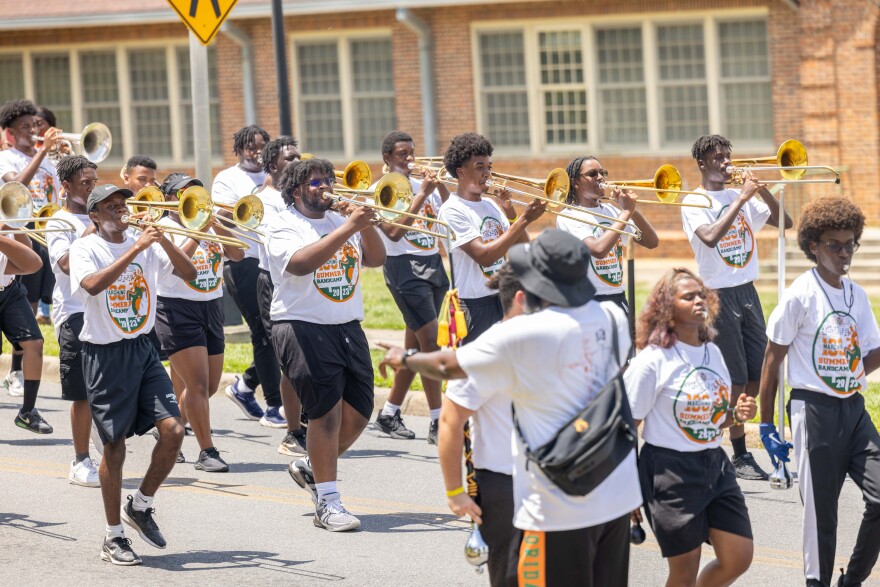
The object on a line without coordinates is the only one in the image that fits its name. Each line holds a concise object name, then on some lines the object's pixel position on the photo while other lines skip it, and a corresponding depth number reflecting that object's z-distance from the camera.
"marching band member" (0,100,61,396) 24.61
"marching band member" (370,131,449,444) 21.02
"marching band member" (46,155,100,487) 17.58
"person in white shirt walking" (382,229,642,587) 10.14
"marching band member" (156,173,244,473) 18.95
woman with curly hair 11.87
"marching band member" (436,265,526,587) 10.61
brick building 40.94
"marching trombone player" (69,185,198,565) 14.98
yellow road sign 24.58
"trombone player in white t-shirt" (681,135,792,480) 18.14
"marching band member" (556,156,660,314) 17.81
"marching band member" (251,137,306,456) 19.87
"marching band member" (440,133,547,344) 17.77
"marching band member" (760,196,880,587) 13.12
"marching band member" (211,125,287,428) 21.41
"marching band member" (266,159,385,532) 16.05
